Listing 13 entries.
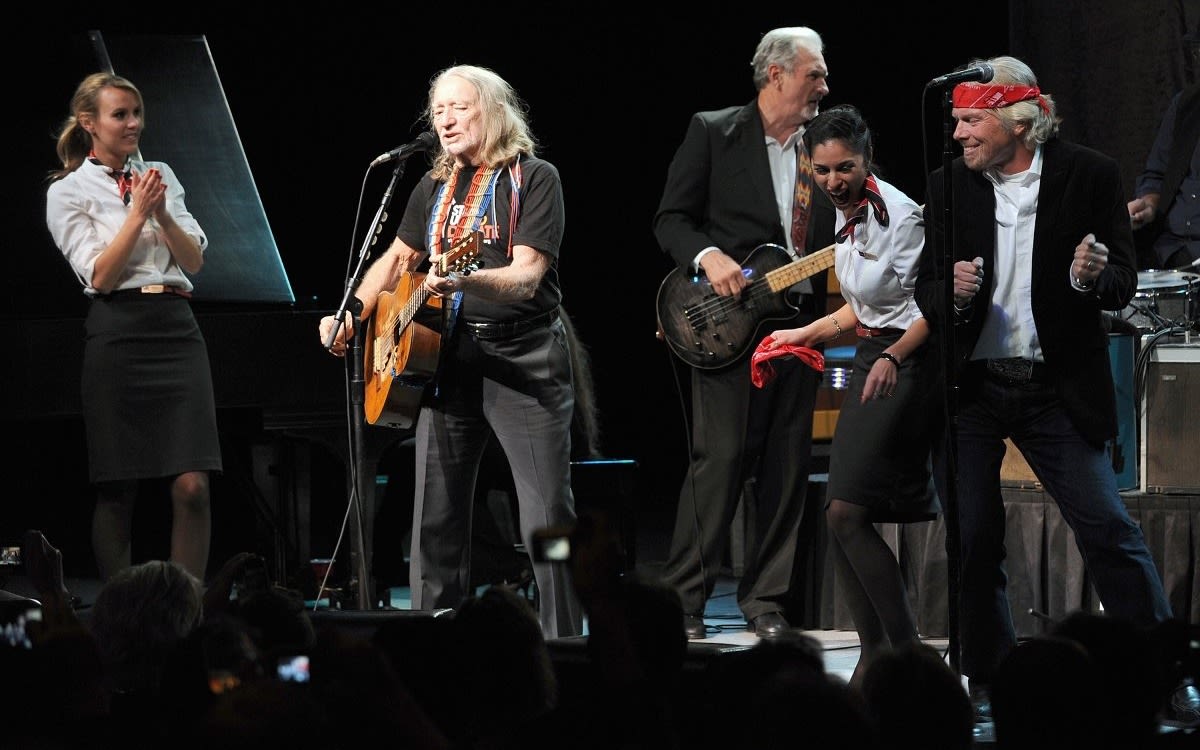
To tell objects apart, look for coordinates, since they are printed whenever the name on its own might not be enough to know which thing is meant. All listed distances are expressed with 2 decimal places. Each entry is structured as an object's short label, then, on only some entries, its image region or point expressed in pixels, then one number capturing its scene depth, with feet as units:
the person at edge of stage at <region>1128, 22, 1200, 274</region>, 49.75
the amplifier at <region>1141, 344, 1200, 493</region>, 38.81
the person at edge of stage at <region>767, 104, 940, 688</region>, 29.50
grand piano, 44.01
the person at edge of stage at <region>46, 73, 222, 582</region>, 37.45
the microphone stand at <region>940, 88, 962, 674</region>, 27.04
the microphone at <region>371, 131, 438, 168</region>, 34.76
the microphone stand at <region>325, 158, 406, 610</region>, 34.68
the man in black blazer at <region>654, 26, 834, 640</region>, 39.01
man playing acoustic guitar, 33.32
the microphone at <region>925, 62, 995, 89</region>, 27.20
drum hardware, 39.81
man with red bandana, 28.96
